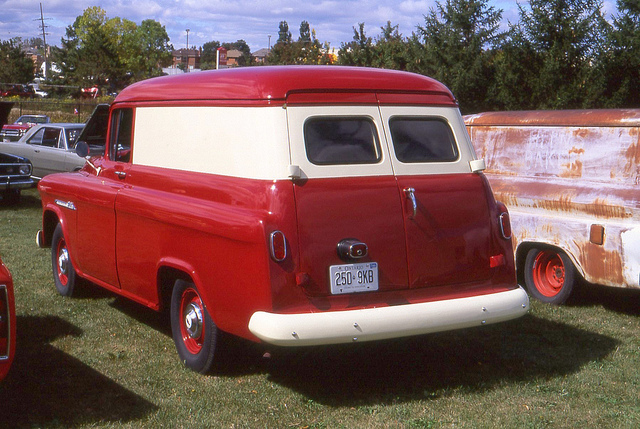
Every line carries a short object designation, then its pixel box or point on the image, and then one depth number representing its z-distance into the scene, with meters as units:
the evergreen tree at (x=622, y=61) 15.15
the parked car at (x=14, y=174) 15.02
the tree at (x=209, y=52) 156.75
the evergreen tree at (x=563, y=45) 15.68
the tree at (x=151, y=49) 88.00
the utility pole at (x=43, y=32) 89.69
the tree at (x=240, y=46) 180.95
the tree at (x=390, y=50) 21.41
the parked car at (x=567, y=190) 6.97
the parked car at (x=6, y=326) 4.14
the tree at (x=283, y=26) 134.62
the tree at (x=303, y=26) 122.88
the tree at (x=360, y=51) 23.27
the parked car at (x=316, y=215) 4.71
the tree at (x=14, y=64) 68.00
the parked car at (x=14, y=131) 29.00
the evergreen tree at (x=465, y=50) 18.59
